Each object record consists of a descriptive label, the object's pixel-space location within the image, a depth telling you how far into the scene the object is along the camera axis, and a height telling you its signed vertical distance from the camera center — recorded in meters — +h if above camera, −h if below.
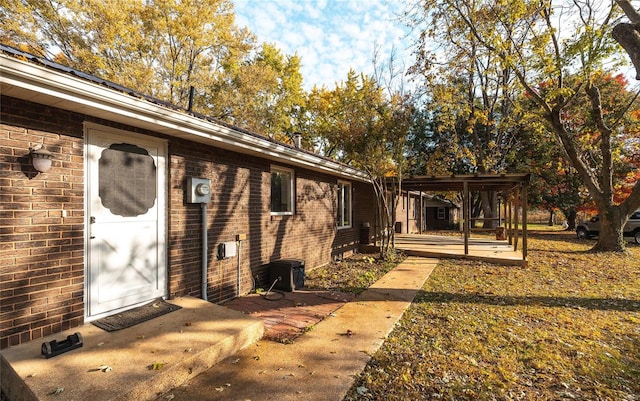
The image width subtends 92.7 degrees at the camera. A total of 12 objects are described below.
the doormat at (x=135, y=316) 3.58 -1.39
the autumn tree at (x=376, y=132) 9.15 +2.20
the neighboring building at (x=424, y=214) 19.97 -0.86
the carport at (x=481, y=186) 9.61 +0.77
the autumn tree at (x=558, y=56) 9.40 +4.81
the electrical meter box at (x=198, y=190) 4.75 +0.25
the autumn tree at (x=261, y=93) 18.08 +7.16
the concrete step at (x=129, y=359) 2.44 -1.43
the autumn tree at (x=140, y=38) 12.72 +7.88
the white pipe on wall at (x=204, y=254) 4.93 -0.79
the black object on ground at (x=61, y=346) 2.81 -1.33
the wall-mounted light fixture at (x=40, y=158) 3.06 +0.49
